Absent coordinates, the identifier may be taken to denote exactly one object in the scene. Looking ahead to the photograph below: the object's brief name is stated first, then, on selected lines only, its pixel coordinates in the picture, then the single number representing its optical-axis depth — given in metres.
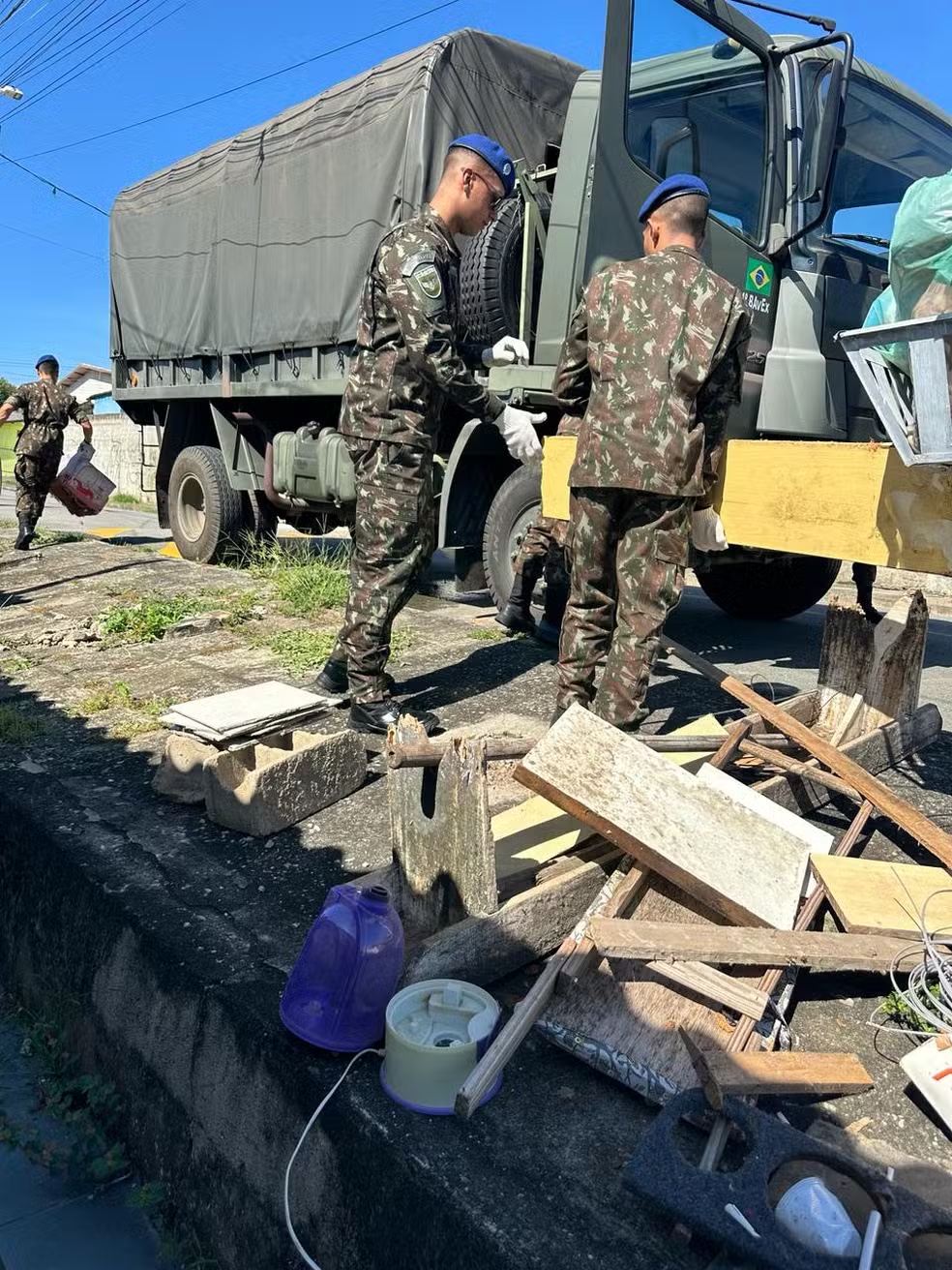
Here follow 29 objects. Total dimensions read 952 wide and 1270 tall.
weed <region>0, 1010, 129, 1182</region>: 2.13
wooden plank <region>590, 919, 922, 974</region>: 1.76
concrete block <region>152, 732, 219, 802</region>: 2.95
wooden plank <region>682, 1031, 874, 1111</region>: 1.55
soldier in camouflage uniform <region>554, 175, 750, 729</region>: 2.77
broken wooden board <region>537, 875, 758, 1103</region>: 1.68
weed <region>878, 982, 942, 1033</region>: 1.89
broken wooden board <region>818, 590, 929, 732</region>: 3.14
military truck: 4.01
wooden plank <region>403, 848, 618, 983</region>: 1.87
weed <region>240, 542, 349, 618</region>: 5.83
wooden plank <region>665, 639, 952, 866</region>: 2.35
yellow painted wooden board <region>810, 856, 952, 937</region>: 1.98
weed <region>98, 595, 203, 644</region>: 5.22
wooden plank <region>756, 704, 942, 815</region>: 2.75
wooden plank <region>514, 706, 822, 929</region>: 1.94
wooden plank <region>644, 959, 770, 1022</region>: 1.76
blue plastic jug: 1.76
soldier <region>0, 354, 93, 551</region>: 8.98
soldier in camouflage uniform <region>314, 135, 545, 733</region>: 3.31
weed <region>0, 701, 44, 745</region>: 3.53
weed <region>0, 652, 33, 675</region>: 4.63
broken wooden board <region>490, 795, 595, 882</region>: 2.34
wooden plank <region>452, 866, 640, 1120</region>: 1.57
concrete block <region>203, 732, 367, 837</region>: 2.70
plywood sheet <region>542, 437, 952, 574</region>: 2.13
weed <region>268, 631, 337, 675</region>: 4.55
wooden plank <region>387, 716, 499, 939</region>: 2.00
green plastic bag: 1.89
